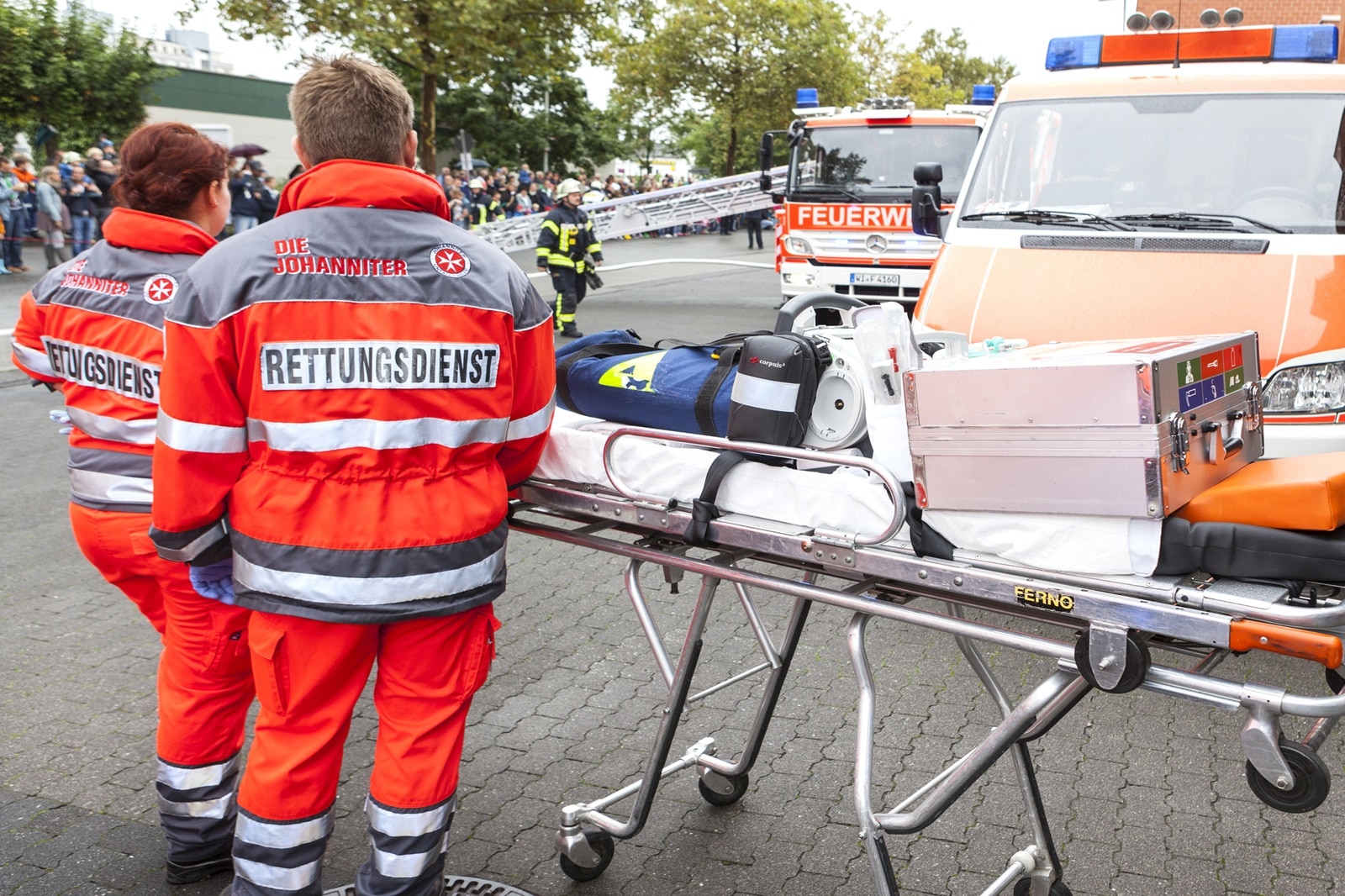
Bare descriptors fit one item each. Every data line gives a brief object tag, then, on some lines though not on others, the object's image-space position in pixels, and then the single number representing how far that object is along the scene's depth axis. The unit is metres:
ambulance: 4.54
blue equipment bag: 2.98
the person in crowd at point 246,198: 18.19
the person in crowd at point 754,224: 29.95
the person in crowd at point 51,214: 17.72
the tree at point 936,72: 45.00
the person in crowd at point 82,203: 18.28
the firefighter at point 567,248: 13.65
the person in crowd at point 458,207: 24.94
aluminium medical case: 2.22
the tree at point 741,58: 36.81
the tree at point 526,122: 46.18
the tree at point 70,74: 27.55
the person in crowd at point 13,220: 18.06
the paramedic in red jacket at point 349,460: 2.38
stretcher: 2.03
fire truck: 12.86
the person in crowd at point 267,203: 18.73
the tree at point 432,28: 21.27
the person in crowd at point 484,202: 26.98
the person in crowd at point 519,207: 29.11
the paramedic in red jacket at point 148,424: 3.04
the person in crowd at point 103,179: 18.76
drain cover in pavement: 3.20
